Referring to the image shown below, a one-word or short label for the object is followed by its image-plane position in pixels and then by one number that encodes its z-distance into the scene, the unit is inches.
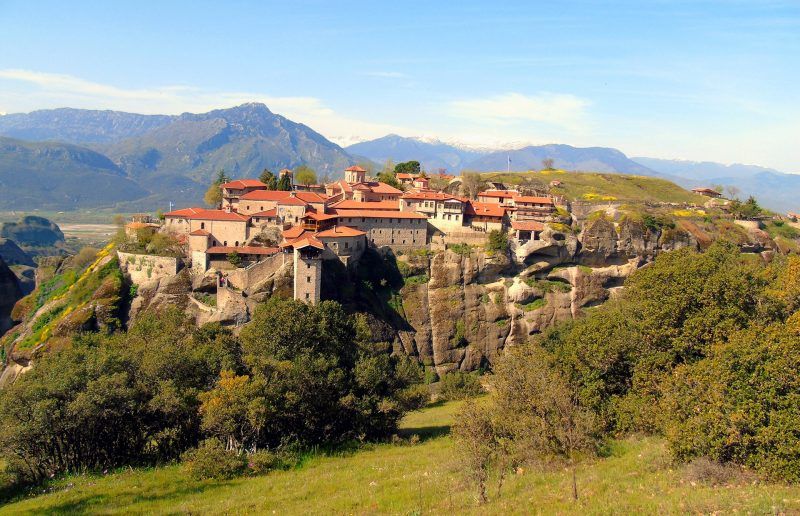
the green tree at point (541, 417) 764.0
